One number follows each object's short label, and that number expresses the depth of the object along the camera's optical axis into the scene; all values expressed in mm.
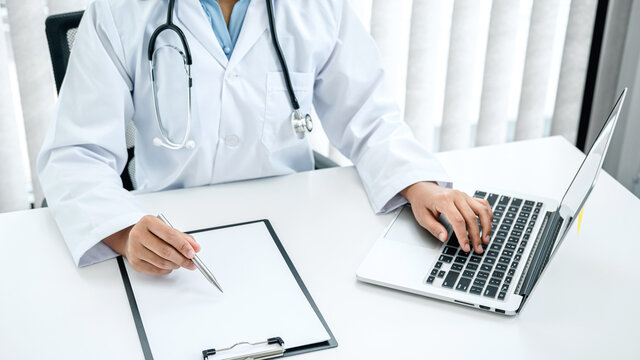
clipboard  750
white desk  788
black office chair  1167
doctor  975
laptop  860
